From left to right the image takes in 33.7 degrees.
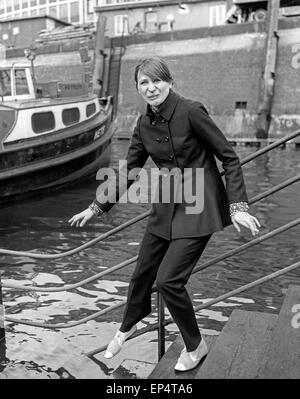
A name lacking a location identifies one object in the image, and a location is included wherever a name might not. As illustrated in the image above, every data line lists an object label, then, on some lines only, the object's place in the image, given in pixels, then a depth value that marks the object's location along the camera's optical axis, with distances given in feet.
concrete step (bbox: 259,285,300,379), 9.22
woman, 9.22
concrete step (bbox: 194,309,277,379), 9.56
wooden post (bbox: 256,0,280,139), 79.82
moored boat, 37.09
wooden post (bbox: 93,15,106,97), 95.61
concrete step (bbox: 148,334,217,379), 9.87
